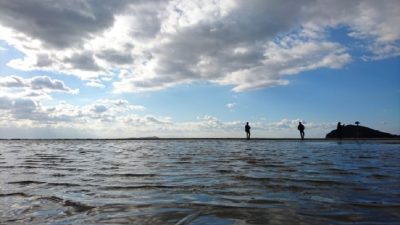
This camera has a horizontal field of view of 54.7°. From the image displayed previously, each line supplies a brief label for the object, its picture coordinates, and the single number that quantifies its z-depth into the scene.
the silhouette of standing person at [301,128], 54.38
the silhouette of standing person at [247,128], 57.34
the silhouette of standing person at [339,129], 54.93
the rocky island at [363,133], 71.38
